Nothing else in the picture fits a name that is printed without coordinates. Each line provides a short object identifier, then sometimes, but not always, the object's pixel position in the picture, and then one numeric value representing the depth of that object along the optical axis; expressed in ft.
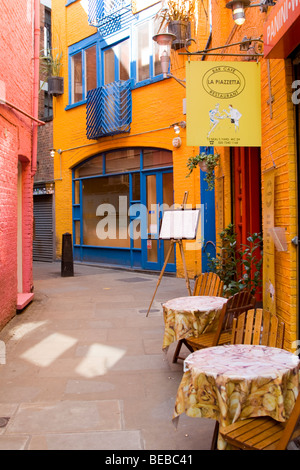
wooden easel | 25.09
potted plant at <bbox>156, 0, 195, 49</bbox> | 36.04
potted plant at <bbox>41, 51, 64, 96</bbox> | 51.90
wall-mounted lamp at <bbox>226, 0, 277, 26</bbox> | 17.11
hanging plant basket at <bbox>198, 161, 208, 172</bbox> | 29.86
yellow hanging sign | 16.63
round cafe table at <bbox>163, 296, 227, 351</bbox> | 15.94
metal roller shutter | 55.89
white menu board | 25.04
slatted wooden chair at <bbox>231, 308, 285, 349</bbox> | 11.56
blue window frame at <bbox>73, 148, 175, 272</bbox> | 42.34
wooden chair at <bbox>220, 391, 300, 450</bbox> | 8.49
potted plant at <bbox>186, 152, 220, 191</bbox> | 29.66
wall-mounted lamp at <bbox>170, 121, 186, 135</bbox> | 38.19
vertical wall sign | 16.70
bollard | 41.22
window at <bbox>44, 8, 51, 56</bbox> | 59.71
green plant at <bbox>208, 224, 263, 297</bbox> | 20.81
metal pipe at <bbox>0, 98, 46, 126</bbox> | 22.72
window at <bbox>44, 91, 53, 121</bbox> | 61.11
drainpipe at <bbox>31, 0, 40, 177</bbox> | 31.71
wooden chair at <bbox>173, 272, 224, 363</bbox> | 19.22
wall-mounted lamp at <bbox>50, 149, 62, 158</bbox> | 53.28
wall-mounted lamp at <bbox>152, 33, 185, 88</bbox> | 26.02
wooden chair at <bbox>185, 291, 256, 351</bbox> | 14.51
